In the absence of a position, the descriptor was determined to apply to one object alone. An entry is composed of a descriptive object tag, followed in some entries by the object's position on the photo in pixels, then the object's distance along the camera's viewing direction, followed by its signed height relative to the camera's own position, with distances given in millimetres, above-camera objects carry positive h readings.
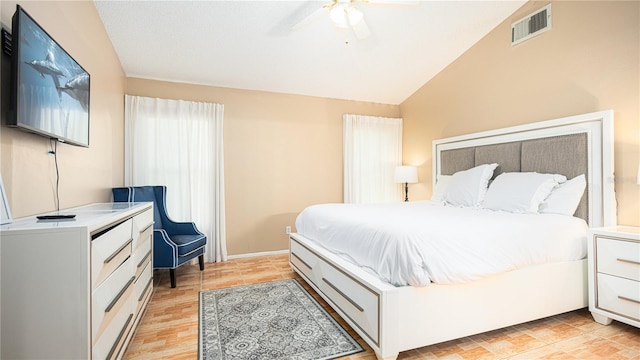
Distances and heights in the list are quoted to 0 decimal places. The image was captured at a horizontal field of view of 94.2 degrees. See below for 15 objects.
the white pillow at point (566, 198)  2473 -149
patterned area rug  1855 -1052
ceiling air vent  2916 +1594
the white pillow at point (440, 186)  3765 -65
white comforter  1725 -403
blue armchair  2912 -589
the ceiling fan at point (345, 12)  2250 +1318
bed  1713 -689
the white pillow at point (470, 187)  3105 -64
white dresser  1145 -429
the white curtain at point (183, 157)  3605 +317
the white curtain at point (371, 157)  4645 +386
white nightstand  2000 -660
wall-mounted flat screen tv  1339 +520
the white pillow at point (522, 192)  2570 -99
